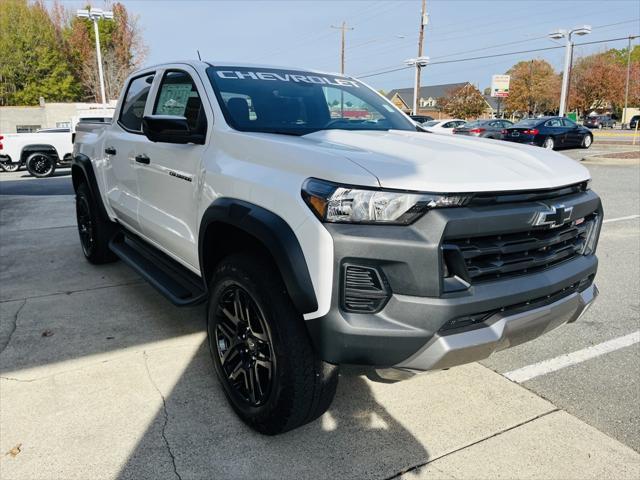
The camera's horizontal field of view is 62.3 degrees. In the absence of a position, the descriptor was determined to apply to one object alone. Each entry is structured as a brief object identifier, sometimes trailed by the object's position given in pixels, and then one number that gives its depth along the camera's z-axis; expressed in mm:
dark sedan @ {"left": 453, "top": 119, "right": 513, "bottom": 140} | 21564
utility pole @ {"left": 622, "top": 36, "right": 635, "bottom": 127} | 60256
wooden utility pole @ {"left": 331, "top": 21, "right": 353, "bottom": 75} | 45744
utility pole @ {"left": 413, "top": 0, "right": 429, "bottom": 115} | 35309
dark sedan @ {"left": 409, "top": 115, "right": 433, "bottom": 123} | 25991
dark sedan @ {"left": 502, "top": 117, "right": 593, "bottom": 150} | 20828
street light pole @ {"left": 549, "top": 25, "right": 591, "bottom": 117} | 28109
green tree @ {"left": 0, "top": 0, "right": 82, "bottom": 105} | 49562
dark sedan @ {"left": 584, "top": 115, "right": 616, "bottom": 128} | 61131
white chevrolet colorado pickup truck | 2074
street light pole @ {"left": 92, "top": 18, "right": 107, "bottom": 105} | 30556
